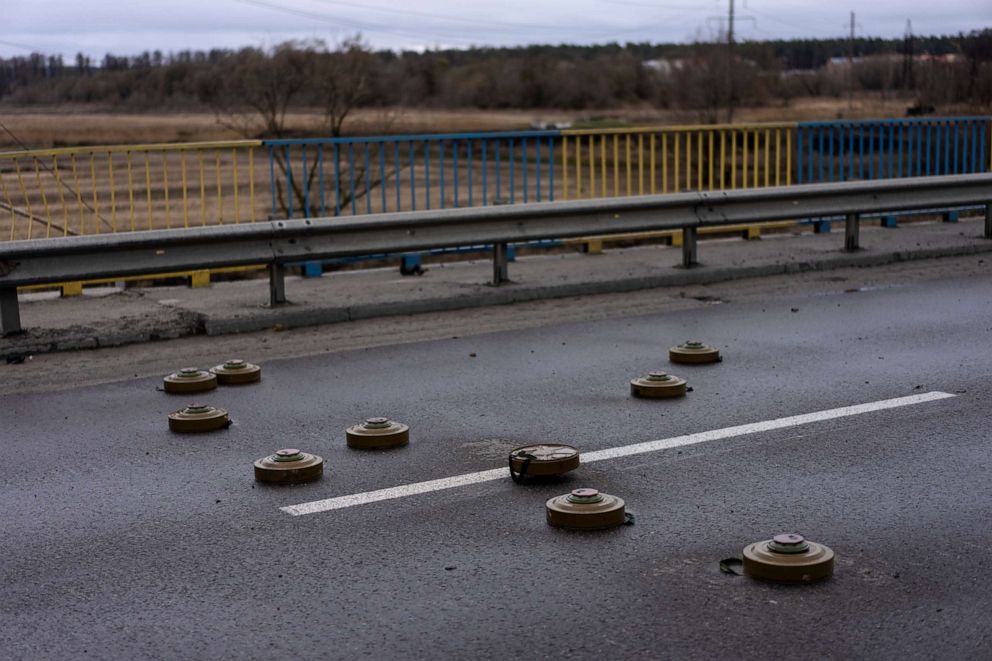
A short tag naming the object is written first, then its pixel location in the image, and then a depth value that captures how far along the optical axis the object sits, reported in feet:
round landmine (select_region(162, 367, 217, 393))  25.70
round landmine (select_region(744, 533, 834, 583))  14.48
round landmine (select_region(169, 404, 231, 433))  22.35
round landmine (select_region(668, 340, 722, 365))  27.25
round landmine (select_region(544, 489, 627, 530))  16.49
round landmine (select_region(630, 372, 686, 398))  24.03
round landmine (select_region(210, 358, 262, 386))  26.37
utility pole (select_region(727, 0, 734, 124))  159.53
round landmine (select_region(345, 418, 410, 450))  20.81
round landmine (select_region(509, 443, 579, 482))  18.60
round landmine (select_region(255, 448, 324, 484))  18.97
